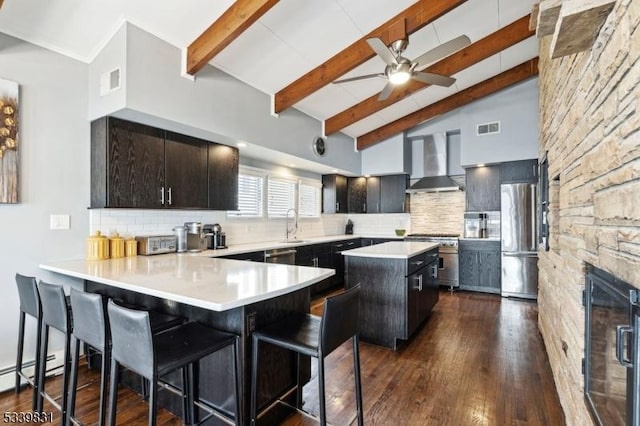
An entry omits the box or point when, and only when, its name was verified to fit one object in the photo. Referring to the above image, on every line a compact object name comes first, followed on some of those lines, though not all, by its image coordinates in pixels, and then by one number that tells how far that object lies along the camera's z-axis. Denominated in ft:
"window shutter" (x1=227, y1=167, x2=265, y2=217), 15.11
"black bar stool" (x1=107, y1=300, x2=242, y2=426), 4.53
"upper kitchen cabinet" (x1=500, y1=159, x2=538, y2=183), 16.63
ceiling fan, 8.93
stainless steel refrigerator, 16.28
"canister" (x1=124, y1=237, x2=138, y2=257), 9.92
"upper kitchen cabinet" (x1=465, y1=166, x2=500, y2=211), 17.93
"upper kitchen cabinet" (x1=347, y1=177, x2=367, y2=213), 21.98
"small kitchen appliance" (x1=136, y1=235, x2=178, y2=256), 10.23
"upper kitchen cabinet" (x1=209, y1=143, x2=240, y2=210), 12.13
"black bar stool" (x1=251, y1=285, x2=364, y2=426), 5.06
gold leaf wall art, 7.82
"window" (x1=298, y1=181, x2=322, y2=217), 19.34
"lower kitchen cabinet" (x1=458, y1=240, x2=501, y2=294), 17.43
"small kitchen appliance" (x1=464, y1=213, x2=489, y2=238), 18.40
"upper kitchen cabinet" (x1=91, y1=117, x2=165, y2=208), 9.09
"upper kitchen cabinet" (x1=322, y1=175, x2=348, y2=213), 20.67
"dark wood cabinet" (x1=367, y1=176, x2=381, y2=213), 21.70
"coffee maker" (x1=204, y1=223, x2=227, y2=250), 12.50
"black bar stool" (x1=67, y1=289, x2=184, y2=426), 5.34
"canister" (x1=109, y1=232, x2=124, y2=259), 9.59
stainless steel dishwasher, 13.42
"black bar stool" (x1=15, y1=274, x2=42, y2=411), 6.81
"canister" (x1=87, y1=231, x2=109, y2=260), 9.14
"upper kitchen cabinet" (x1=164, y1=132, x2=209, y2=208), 10.53
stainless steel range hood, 19.70
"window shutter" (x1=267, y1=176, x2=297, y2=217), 16.99
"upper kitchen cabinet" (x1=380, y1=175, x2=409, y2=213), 20.89
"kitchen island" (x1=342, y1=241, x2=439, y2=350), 10.24
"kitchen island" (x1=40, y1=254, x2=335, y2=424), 5.40
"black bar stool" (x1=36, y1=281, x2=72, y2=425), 5.99
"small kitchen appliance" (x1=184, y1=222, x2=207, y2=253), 11.73
